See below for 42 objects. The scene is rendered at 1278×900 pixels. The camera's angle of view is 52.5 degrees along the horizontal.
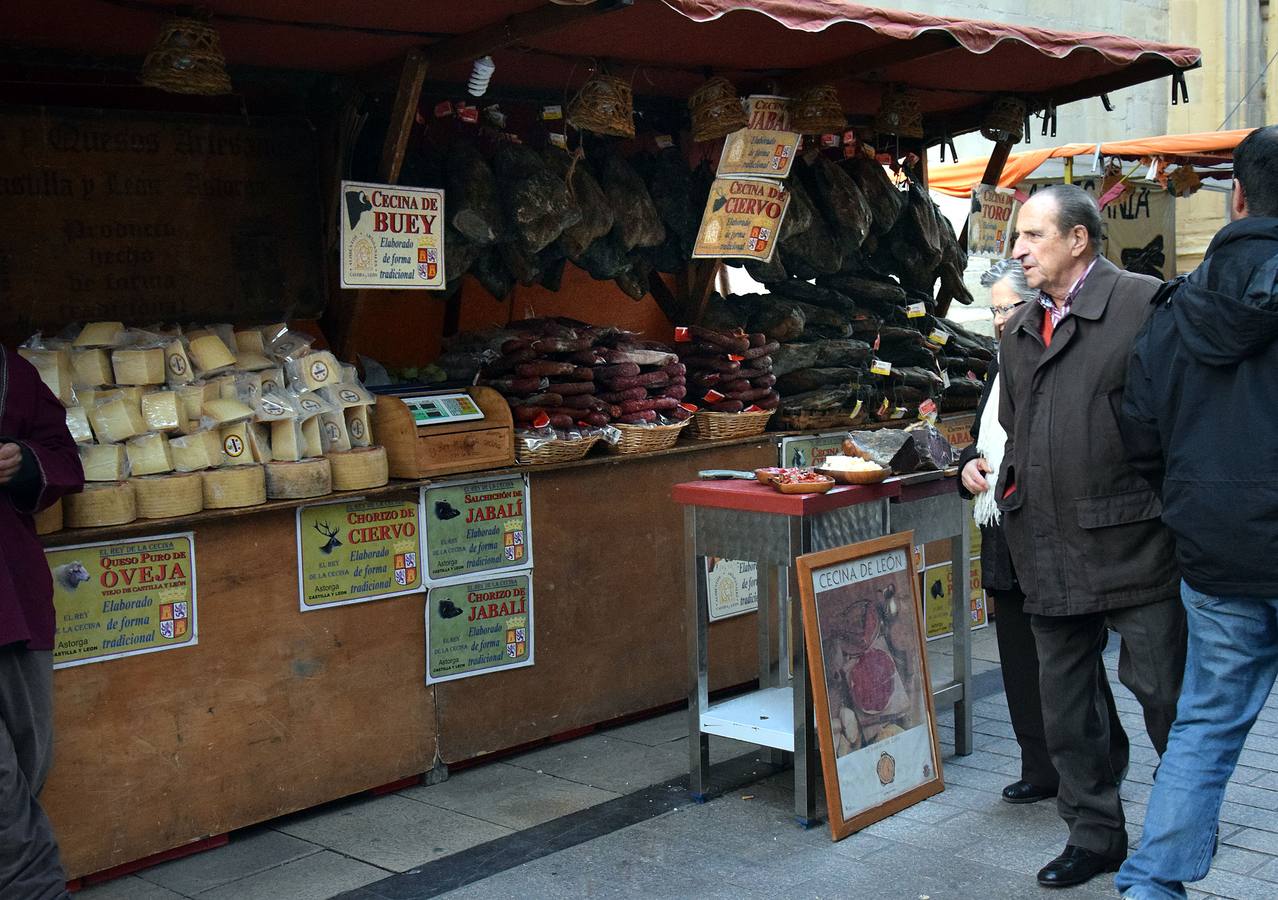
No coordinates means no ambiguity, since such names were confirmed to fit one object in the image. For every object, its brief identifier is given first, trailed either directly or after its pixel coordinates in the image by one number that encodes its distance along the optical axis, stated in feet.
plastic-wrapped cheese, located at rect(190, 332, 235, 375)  14.44
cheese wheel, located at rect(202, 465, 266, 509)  13.53
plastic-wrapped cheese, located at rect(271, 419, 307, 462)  14.33
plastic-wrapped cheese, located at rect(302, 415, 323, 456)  14.61
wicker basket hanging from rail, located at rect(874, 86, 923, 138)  20.86
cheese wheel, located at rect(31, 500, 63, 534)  12.21
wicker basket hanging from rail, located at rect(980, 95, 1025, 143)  22.66
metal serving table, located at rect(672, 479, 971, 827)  13.85
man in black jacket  10.05
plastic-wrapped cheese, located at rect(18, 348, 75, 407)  13.06
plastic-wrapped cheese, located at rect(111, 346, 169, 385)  13.69
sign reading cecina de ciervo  18.63
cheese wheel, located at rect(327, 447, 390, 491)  14.58
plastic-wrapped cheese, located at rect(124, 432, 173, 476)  13.28
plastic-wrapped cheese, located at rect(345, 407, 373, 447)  15.26
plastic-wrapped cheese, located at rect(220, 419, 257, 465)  13.91
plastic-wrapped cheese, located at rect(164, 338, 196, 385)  14.12
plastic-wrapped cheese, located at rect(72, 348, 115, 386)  13.56
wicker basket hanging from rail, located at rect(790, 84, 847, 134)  18.99
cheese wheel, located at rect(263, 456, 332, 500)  13.99
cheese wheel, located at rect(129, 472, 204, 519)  13.03
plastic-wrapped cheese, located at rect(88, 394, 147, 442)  13.26
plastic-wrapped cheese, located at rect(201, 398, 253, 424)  13.97
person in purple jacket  10.79
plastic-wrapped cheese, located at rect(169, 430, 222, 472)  13.57
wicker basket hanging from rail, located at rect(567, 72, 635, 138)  16.24
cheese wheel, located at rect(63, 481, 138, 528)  12.58
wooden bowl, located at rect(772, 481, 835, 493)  13.82
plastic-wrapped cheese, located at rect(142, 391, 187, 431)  13.61
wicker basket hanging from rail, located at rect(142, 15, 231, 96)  12.93
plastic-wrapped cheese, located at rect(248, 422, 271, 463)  14.14
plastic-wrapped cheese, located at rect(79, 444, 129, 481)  12.82
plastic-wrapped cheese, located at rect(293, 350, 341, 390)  14.94
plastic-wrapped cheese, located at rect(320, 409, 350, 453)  14.90
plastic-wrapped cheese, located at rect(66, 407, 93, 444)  12.98
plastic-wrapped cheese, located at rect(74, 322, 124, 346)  13.73
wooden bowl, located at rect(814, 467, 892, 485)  14.43
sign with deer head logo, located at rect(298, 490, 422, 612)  14.29
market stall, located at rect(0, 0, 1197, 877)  13.35
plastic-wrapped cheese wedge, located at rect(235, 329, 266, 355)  15.11
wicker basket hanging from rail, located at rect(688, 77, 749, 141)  17.65
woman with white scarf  13.94
